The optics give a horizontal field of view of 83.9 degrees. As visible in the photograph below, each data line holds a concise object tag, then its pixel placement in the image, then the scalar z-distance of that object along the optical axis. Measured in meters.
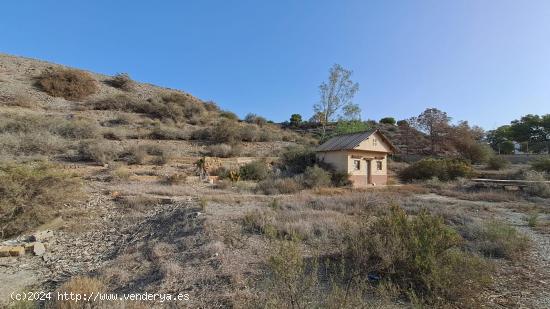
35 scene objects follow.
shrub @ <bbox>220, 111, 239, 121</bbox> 34.52
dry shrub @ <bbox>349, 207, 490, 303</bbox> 4.00
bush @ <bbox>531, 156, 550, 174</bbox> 21.38
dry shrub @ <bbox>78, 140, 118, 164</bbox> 16.55
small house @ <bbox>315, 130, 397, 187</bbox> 19.45
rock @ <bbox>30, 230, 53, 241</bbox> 7.58
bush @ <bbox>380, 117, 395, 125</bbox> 50.75
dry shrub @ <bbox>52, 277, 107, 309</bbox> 3.89
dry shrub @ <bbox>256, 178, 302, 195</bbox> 14.57
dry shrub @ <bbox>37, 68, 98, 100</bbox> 28.47
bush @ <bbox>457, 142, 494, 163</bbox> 29.78
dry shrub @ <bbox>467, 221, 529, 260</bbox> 5.70
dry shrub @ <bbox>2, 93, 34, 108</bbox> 23.58
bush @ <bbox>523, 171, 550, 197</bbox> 14.40
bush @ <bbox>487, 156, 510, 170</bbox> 26.04
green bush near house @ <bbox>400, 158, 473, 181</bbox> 20.92
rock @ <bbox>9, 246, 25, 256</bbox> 6.73
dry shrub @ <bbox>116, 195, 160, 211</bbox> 10.21
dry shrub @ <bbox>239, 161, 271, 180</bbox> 18.20
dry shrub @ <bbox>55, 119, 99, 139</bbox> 19.86
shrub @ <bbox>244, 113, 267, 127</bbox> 35.95
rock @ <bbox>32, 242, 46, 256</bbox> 6.88
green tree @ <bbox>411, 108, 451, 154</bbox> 34.06
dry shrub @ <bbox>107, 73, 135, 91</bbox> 35.02
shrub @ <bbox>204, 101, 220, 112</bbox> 36.68
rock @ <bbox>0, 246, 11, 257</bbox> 6.68
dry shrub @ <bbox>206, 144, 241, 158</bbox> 21.02
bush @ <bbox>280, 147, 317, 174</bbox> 21.01
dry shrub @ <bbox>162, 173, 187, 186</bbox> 14.93
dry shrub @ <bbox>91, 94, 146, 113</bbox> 27.97
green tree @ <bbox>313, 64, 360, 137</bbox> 31.70
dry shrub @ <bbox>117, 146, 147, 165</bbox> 17.20
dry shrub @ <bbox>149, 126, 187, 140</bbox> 22.91
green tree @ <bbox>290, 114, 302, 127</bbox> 48.19
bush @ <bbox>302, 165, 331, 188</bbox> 16.97
